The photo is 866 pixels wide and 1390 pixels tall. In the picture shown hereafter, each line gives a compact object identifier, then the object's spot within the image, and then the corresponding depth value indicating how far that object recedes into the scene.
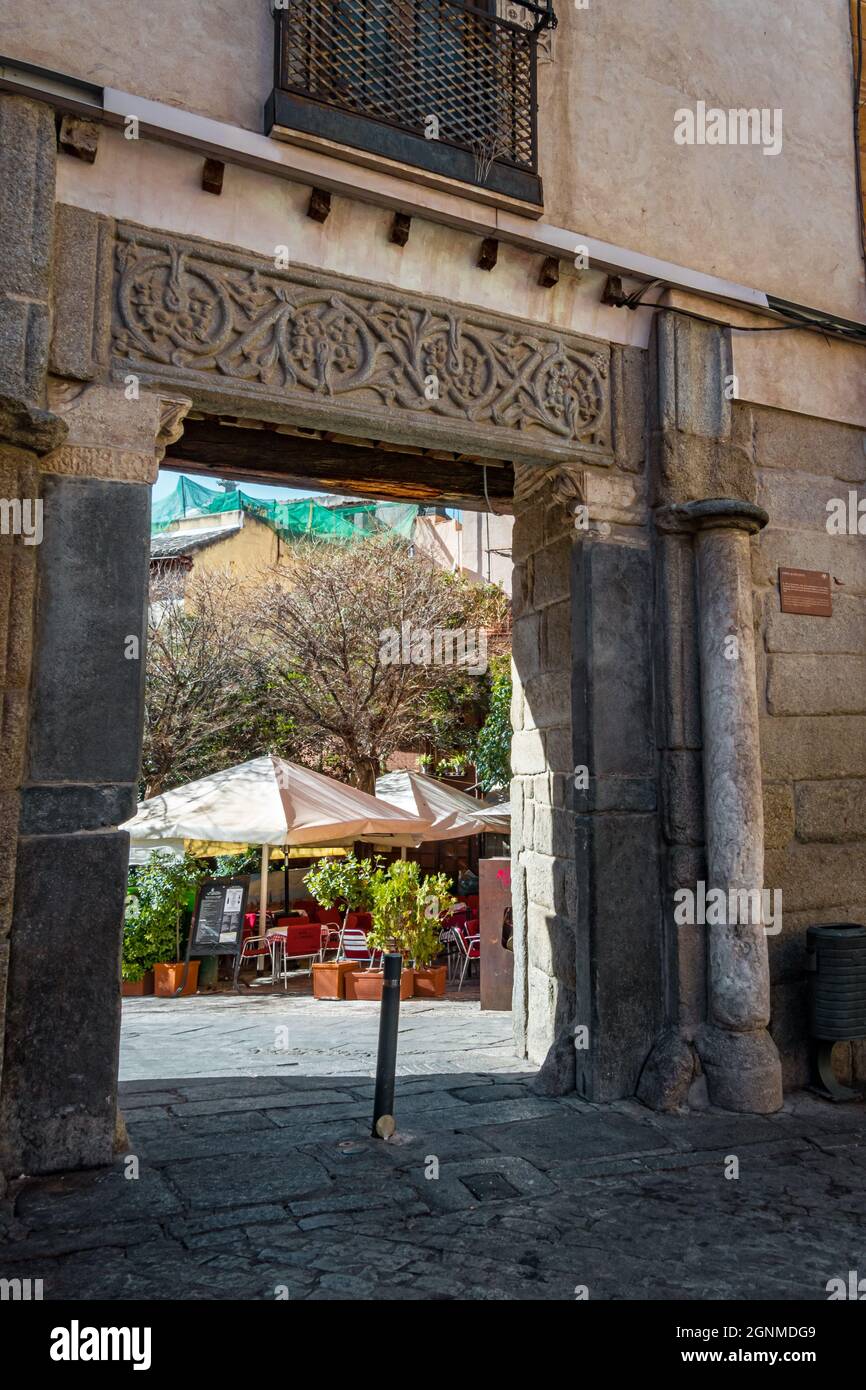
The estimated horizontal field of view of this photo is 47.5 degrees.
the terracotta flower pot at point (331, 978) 9.70
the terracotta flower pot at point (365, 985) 9.54
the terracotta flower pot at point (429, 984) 9.95
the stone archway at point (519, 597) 3.55
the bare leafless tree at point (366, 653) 16.31
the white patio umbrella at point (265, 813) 10.55
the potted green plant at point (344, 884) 11.07
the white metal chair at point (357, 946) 10.27
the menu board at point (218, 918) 10.16
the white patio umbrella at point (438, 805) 12.21
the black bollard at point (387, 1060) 3.94
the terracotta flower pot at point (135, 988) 10.05
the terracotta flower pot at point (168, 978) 10.03
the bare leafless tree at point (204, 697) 15.74
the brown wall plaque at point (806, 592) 5.12
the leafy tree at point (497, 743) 14.97
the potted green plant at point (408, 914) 9.38
